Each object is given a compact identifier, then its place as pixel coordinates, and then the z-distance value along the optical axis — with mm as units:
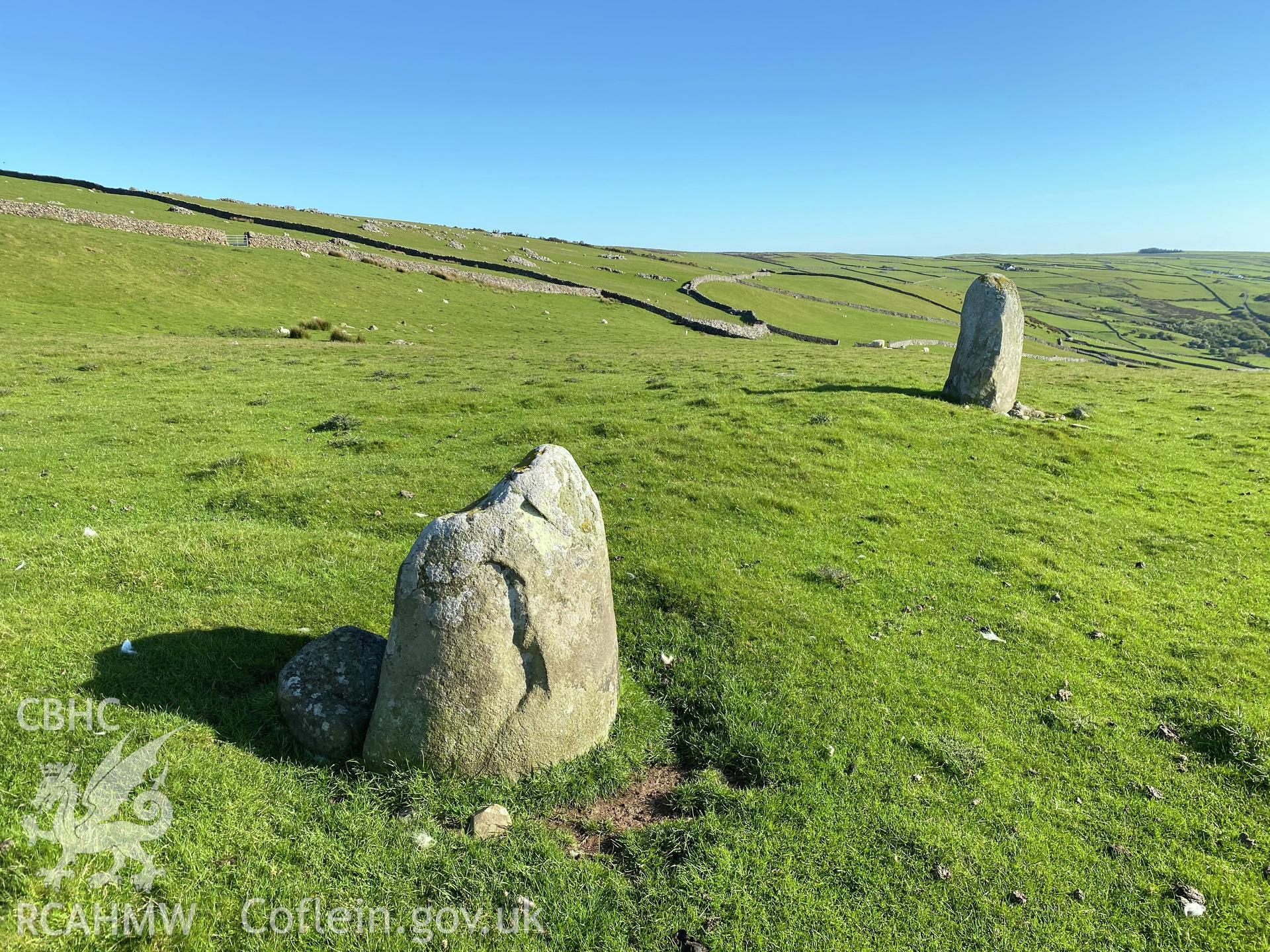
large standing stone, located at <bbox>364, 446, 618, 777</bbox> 5785
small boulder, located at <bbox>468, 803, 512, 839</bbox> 5703
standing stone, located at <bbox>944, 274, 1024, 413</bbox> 20984
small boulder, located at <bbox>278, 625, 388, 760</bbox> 6305
